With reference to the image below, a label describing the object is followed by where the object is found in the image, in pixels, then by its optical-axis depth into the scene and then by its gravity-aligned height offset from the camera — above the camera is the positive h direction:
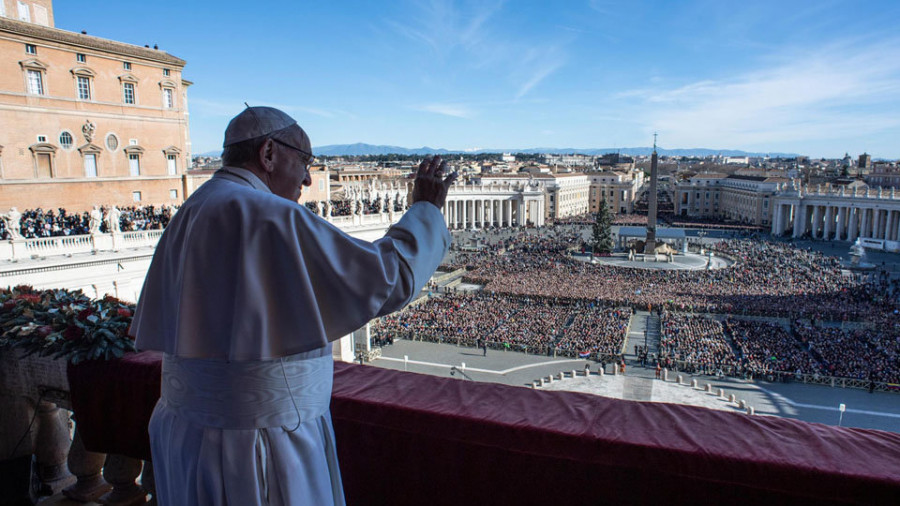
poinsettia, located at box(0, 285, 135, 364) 2.85 -0.78
